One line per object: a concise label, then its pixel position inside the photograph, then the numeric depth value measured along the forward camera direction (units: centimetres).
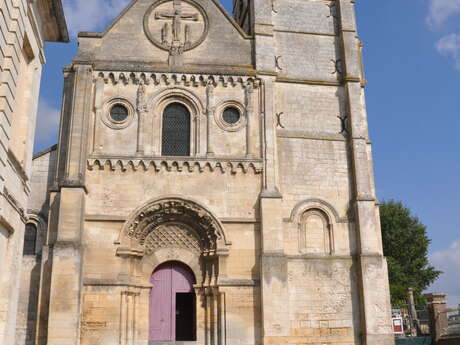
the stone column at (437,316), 1842
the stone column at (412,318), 2391
